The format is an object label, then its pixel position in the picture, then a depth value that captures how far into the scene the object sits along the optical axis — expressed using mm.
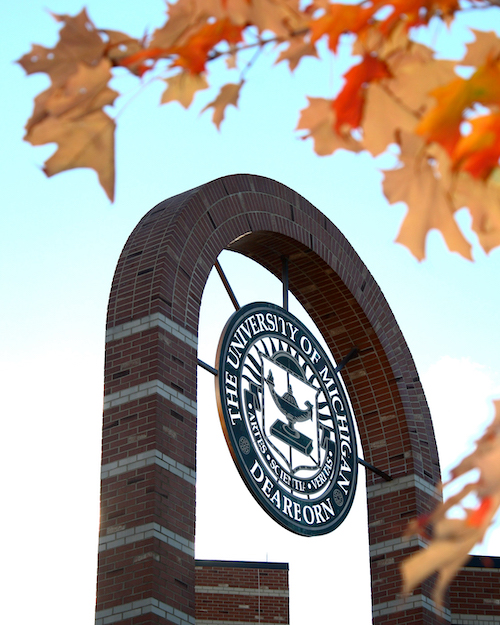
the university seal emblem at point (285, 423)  9719
